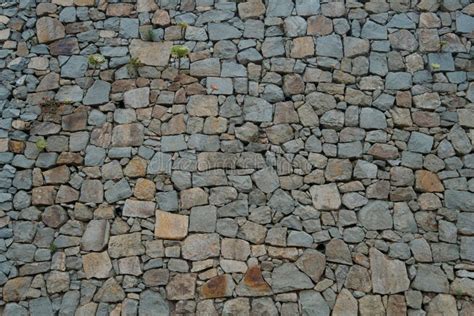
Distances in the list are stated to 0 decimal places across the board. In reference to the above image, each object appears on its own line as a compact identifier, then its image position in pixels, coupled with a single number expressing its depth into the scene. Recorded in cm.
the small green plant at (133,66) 558
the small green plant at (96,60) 555
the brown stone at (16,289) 493
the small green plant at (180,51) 548
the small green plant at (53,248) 503
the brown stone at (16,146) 539
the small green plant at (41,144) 533
